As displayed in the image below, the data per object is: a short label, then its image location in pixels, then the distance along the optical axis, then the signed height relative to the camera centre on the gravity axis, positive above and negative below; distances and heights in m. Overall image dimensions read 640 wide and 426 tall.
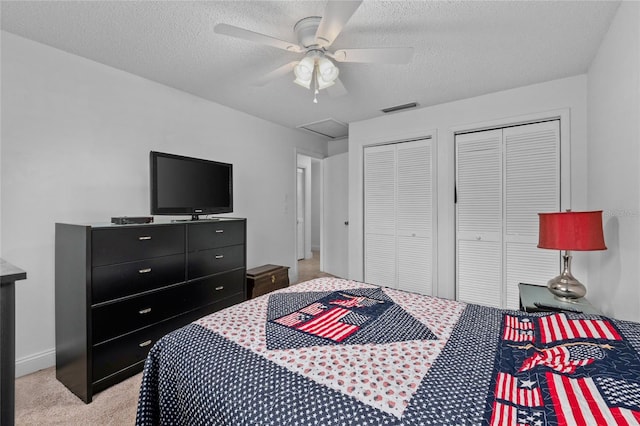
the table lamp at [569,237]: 1.92 -0.16
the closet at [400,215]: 3.71 -0.04
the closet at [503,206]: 3.02 +0.06
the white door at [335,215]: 5.01 -0.05
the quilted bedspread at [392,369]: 0.83 -0.53
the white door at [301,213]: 6.73 -0.03
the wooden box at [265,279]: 3.48 -0.81
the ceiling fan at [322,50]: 1.55 +1.00
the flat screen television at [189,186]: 2.49 +0.24
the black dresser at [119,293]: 1.96 -0.60
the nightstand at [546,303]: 2.03 -0.64
